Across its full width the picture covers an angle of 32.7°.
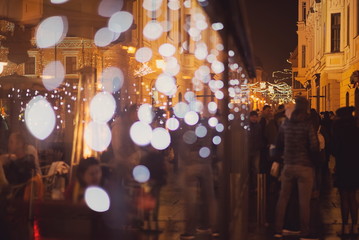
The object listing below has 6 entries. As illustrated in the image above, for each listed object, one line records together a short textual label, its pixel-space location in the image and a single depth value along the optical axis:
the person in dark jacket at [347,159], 8.02
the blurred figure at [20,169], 4.84
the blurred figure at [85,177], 3.78
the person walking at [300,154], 7.28
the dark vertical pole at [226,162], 3.90
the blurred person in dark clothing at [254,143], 10.99
